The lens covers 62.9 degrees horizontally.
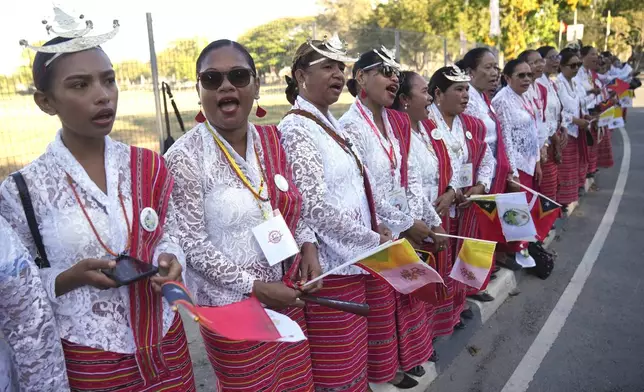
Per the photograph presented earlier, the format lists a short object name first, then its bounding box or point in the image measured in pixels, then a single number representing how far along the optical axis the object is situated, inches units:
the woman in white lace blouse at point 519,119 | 209.3
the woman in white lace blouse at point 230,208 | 83.6
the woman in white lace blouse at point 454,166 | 149.6
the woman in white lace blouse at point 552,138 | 248.7
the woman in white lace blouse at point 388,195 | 121.6
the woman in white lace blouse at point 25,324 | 63.2
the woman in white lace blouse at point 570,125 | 277.6
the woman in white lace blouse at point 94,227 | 69.1
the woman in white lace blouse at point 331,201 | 99.7
